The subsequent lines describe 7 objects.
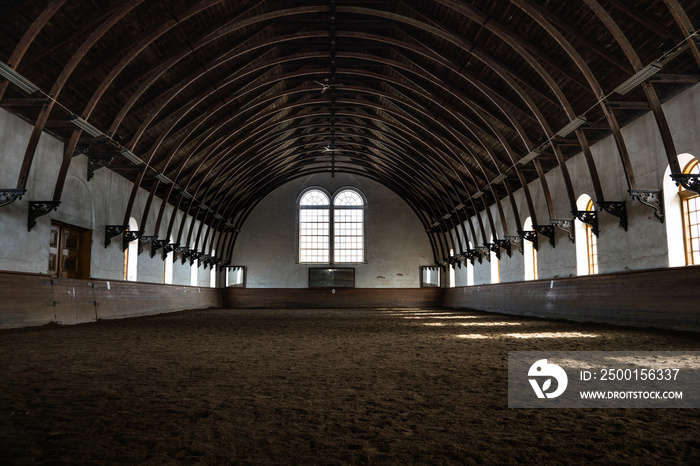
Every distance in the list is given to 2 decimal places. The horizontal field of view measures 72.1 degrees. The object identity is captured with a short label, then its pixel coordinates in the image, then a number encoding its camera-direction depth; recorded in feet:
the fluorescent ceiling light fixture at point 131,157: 49.65
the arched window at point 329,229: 115.65
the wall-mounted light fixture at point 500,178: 61.41
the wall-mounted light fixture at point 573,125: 41.27
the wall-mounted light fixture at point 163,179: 59.82
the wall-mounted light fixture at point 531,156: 50.99
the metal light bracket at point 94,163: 53.01
